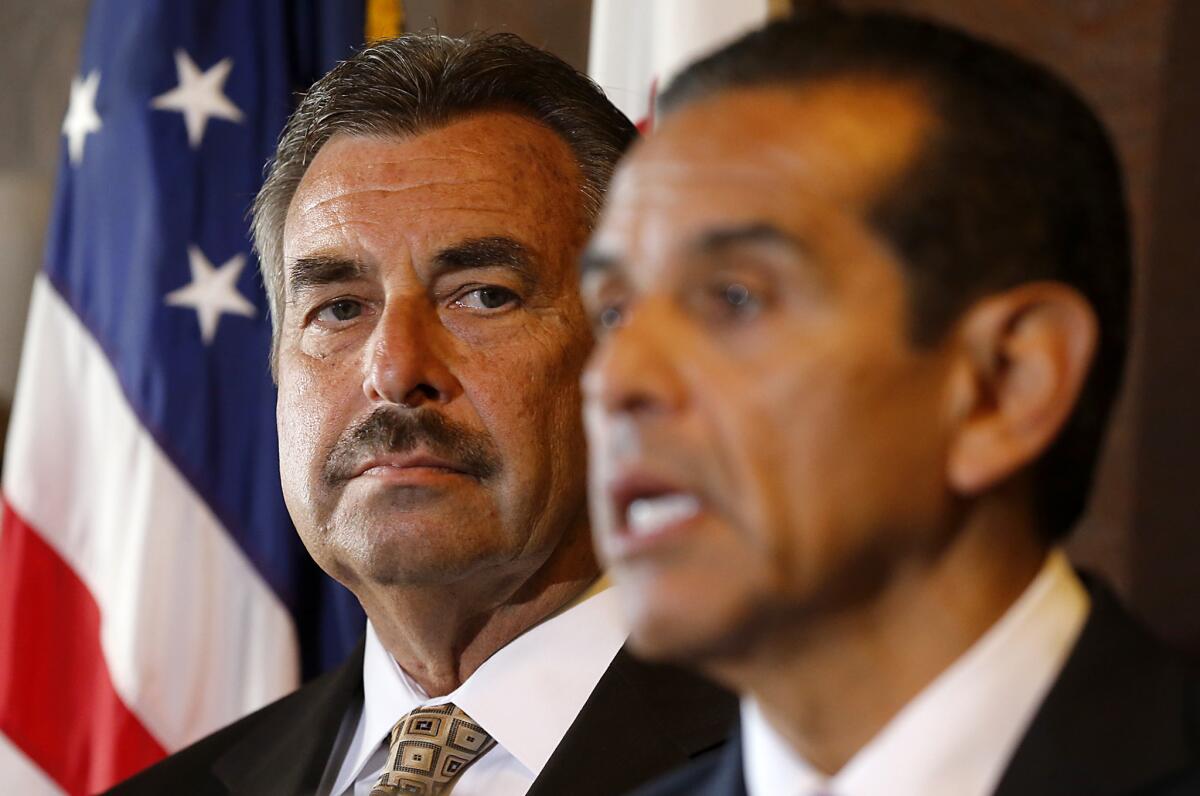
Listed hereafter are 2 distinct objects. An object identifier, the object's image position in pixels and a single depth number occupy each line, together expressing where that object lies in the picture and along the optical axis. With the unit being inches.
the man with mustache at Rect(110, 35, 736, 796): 81.9
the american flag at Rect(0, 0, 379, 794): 122.8
